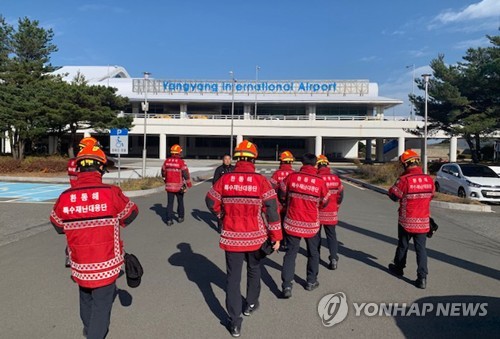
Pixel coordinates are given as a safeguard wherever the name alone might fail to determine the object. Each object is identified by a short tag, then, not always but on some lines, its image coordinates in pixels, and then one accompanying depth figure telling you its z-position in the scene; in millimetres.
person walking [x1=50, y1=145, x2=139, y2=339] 3066
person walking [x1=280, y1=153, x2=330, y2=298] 4801
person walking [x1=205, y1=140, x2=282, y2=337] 3906
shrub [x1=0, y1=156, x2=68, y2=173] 23672
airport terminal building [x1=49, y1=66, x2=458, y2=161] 45406
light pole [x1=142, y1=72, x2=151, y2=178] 25016
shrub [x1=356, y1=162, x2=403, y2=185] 20156
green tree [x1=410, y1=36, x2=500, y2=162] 24172
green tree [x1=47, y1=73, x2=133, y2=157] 25062
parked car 13484
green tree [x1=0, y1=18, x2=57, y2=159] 24672
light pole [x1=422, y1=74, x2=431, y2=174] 21334
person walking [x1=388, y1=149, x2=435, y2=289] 5215
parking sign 16297
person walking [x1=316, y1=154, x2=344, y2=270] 5957
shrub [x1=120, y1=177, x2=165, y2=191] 16047
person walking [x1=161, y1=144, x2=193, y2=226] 9188
